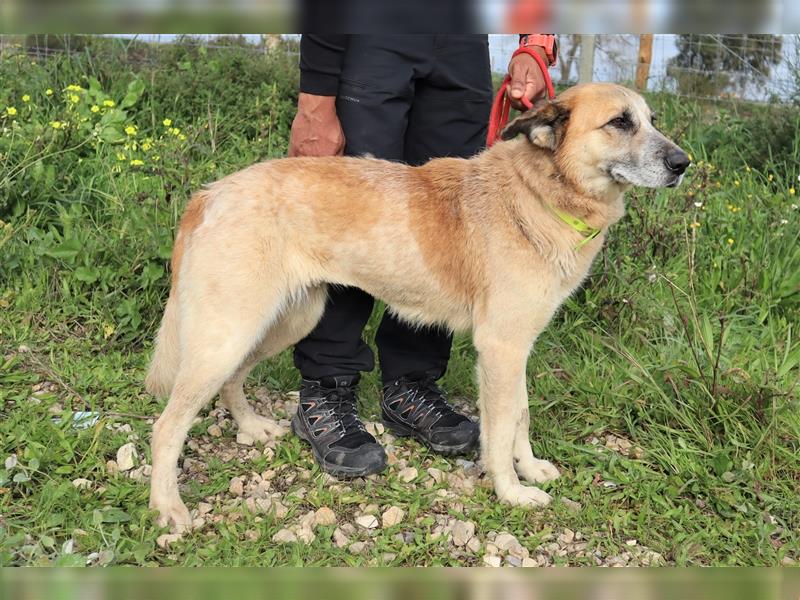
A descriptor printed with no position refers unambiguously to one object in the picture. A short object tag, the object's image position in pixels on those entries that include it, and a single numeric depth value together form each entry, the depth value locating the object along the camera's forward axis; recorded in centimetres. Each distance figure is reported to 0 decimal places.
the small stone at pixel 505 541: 278
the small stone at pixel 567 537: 283
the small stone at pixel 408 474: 320
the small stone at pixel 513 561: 269
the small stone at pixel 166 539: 267
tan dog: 284
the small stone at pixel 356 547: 273
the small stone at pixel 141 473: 304
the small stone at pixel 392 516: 288
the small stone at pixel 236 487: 303
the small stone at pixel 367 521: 288
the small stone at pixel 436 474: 321
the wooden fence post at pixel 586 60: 566
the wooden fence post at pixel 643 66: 677
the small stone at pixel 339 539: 276
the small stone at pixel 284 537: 274
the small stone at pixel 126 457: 307
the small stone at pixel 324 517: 287
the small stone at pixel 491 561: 268
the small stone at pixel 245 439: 338
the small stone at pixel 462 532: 280
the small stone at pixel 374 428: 355
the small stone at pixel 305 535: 274
